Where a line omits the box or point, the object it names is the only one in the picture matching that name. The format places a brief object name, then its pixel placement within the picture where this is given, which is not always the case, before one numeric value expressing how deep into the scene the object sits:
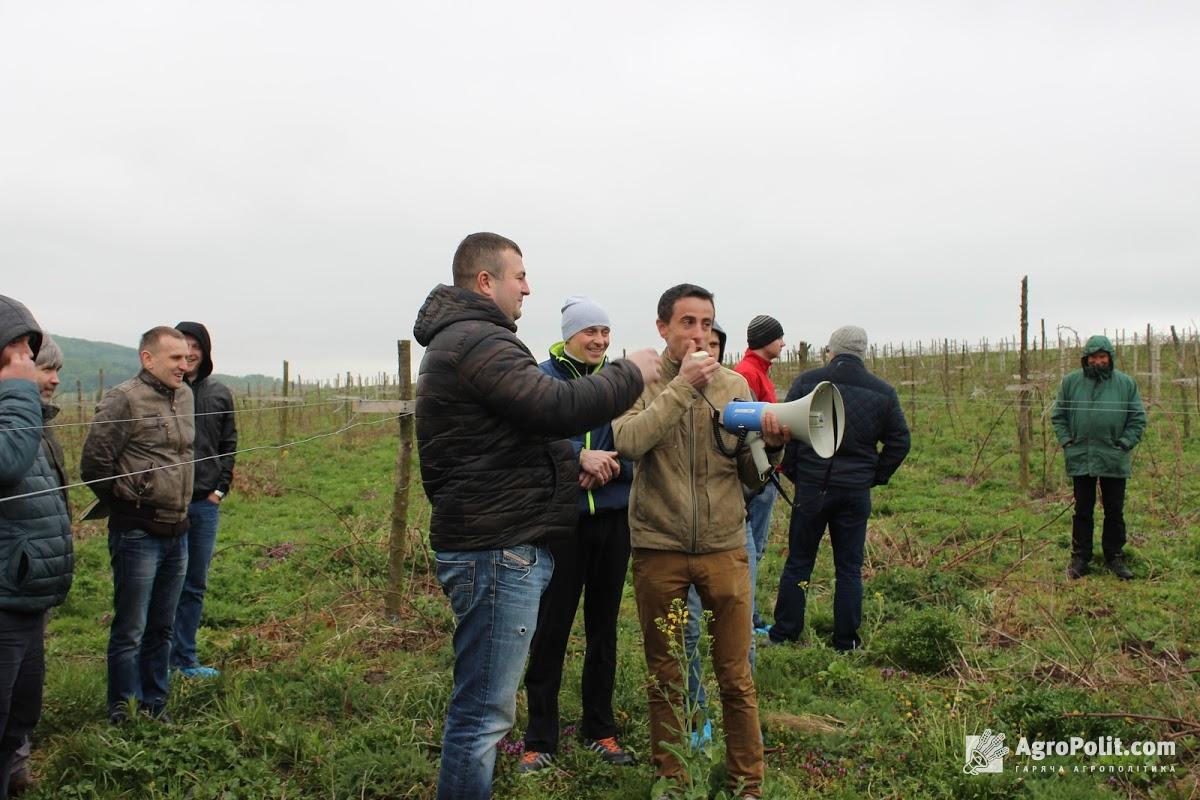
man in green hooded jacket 6.59
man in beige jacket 2.95
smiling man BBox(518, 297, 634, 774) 3.49
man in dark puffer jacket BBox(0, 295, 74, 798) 2.52
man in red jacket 4.99
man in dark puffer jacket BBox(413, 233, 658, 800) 2.36
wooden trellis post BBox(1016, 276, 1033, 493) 10.37
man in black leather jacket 4.76
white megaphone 2.82
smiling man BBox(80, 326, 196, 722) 3.77
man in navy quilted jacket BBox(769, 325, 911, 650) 5.07
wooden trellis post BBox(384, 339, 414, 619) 5.37
